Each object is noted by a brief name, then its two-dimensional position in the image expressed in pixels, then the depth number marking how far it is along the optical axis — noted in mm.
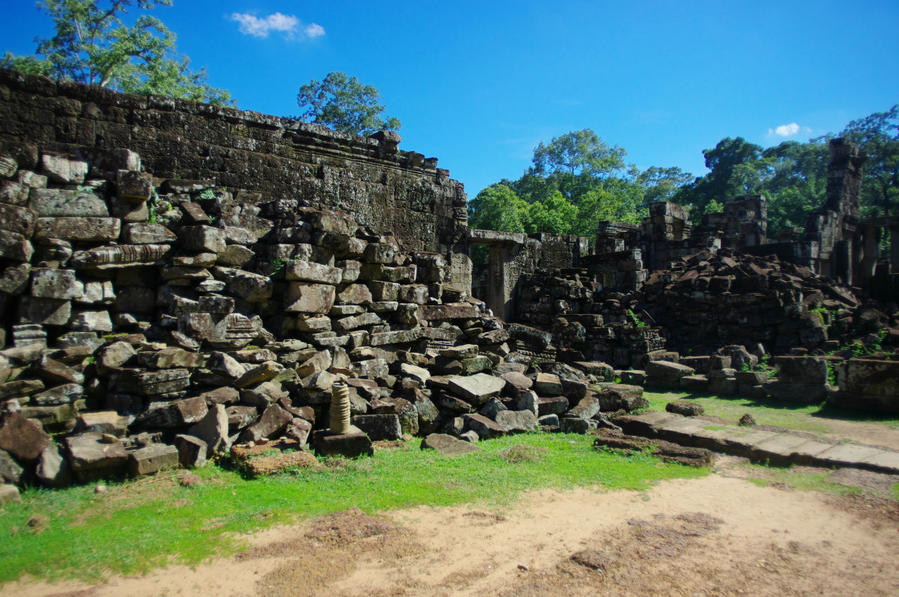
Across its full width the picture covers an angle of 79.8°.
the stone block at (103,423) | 4680
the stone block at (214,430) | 4875
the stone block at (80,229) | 5484
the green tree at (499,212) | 26469
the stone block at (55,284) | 5207
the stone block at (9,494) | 3783
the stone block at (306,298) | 6605
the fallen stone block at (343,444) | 5258
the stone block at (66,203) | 5578
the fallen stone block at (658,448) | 5648
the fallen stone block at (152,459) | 4355
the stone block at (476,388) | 6715
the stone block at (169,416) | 4973
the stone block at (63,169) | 5844
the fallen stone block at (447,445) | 5672
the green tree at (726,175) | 44562
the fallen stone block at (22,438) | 4141
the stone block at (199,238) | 6148
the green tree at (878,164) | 34531
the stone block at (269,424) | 5145
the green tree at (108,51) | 22031
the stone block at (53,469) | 4086
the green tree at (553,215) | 28078
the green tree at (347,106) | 28609
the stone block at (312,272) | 6570
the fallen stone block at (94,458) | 4203
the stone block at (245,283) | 6352
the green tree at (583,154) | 41125
